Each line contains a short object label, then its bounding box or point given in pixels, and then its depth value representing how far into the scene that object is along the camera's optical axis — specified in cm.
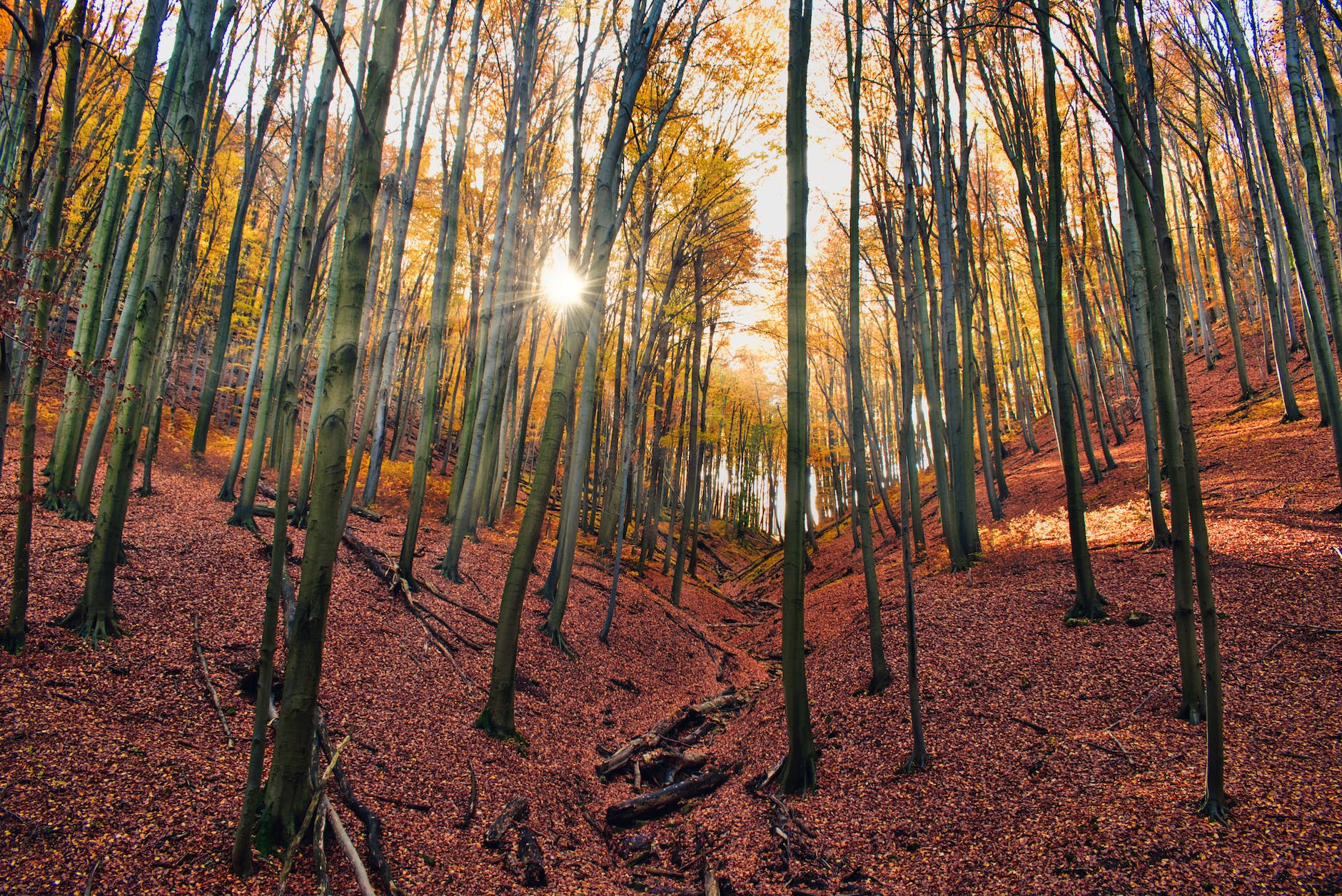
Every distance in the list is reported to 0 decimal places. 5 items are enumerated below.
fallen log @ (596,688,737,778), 573
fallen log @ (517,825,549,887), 361
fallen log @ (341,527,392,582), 777
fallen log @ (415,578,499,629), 801
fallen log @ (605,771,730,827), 486
